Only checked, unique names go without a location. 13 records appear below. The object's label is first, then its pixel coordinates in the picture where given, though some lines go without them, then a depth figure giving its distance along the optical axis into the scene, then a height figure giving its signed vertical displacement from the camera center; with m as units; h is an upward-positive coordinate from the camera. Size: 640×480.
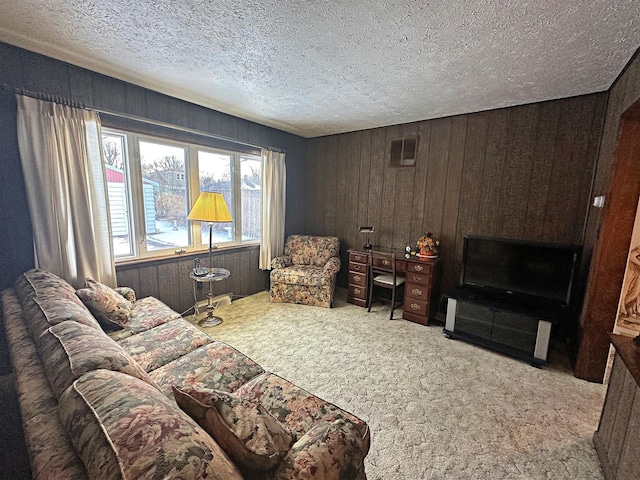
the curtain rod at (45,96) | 2.04 +0.78
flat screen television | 2.53 -0.56
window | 2.77 +0.14
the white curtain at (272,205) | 3.99 -0.01
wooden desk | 3.27 -0.92
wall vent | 3.66 +0.77
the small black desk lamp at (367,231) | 3.85 -0.33
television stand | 2.47 -1.09
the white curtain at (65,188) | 2.15 +0.08
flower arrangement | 3.39 -0.45
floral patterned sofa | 0.64 -0.65
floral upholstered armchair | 3.76 -0.94
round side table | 3.00 -1.01
